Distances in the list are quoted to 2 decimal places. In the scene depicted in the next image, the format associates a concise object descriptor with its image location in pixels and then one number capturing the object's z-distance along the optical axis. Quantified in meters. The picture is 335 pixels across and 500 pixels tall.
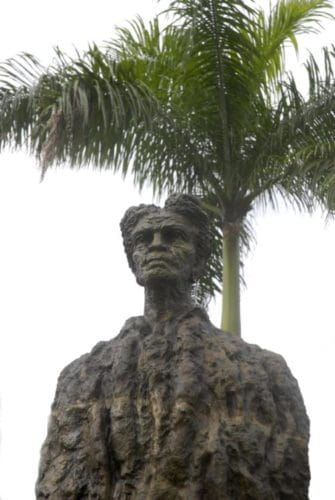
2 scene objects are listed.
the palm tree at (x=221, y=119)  9.05
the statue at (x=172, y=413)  4.51
